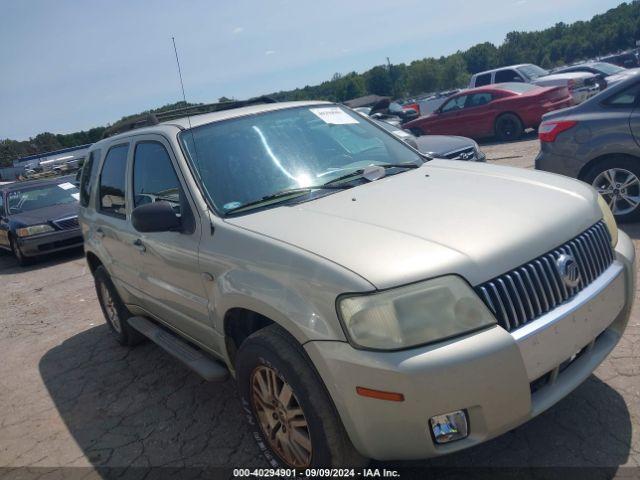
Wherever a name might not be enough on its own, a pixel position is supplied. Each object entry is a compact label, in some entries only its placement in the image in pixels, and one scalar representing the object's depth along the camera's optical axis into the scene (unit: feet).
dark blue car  34.42
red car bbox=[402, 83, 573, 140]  45.68
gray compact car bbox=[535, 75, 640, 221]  18.97
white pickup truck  50.52
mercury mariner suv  7.15
